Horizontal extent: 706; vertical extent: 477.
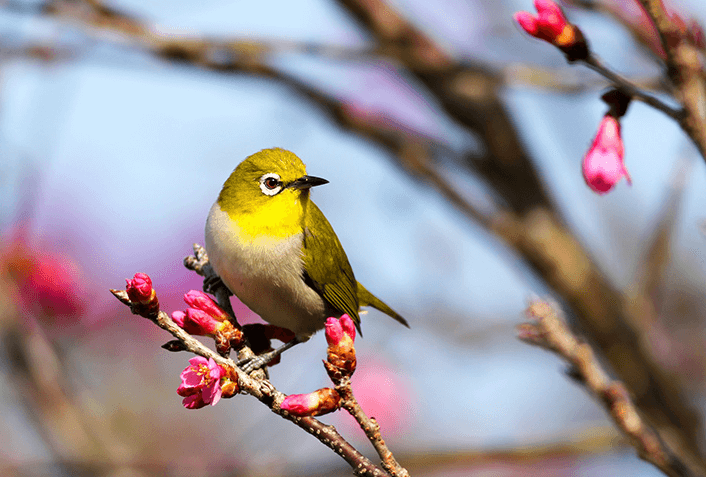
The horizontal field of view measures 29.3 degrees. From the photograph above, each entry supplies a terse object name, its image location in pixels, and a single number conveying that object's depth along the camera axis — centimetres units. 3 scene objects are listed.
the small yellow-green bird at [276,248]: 582
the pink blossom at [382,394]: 1591
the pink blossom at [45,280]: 1183
